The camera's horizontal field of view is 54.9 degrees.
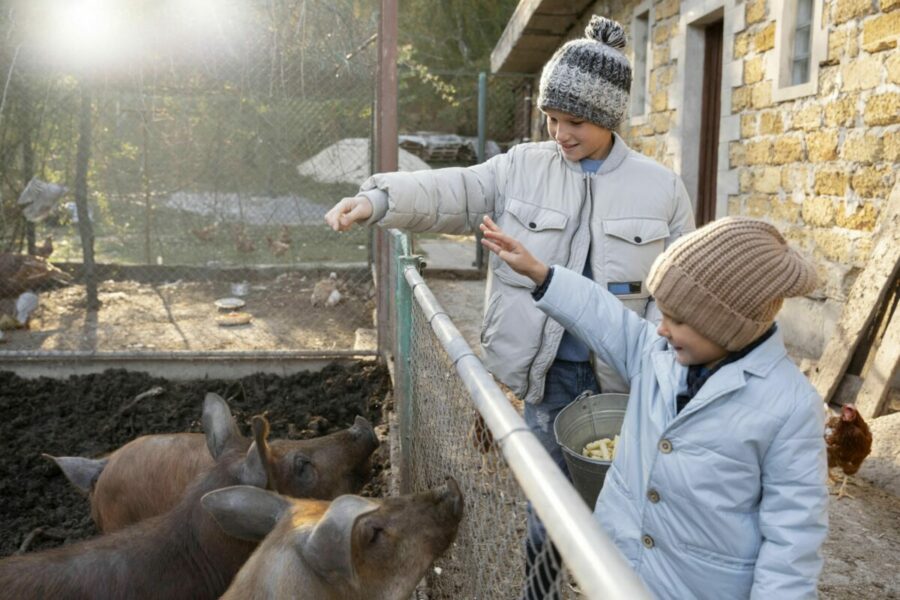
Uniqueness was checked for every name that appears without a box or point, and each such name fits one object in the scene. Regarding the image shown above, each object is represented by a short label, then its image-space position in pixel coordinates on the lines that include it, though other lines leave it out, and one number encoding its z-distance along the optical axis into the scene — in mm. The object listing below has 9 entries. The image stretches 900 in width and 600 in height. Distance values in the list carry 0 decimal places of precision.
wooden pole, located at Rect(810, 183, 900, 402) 5637
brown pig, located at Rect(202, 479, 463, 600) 2297
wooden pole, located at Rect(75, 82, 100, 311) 8492
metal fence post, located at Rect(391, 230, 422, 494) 3627
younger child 1909
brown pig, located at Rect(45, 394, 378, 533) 3490
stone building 5930
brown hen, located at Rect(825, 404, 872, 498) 4699
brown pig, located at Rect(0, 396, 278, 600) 2885
